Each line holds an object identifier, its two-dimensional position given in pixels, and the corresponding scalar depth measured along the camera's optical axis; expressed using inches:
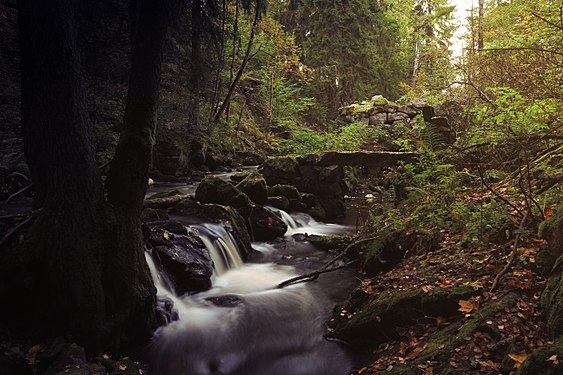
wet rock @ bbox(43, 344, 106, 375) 145.2
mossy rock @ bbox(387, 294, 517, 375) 132.1
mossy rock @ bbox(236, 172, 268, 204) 482.3
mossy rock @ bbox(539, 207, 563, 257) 140.8
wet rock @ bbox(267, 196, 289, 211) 508.1
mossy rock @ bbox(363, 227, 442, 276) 236.8
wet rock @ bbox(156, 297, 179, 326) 220.2
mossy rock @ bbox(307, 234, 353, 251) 358.9
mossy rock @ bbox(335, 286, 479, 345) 162.1
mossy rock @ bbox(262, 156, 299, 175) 578.6
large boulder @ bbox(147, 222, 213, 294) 264.2
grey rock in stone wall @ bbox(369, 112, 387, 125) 880.3
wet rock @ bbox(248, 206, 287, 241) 418.0
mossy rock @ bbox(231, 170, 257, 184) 551.7
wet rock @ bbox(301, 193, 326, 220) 534.0
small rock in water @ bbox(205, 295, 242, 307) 257.5
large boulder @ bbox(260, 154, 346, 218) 572.7
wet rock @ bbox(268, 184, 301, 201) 543.5
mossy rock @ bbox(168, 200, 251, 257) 365.1
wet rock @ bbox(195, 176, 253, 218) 421.4
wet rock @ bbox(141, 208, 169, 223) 328.7
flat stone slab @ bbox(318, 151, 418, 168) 465.7
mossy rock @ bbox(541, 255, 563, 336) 115.6
